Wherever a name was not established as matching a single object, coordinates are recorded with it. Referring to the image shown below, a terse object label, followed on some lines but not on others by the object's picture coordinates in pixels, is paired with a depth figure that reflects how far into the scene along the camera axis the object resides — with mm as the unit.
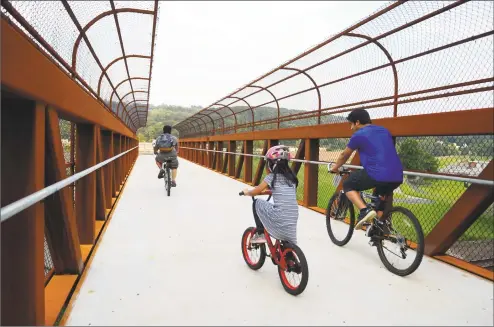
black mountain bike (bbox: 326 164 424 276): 3016
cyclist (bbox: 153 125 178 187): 7981
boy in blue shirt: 3246
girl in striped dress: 2701
